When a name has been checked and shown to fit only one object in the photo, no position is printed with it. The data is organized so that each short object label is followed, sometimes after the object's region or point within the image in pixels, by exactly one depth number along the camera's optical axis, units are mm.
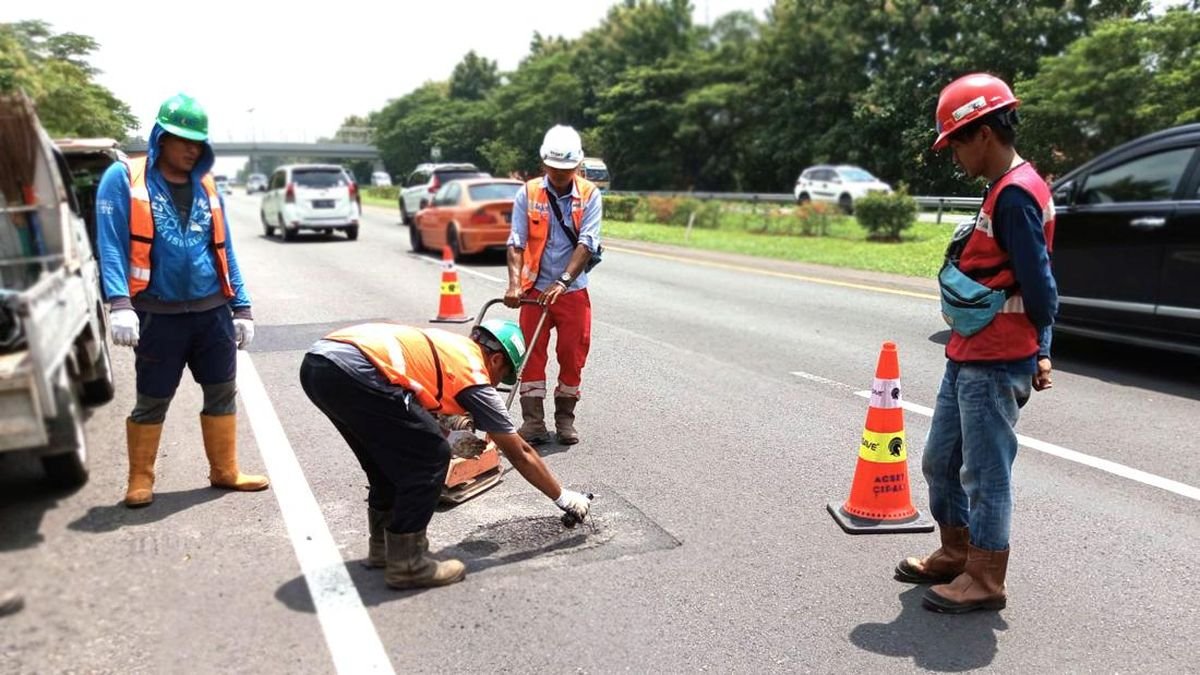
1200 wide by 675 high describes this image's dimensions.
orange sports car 15844
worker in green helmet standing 3869
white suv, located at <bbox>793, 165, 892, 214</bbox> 29422
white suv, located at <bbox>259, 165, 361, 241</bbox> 20125
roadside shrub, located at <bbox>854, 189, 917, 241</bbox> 19938
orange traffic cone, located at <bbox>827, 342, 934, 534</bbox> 4227
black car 6820
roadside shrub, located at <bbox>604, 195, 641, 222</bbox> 30125
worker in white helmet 5477
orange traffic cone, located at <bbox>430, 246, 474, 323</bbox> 9844
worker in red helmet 3119
